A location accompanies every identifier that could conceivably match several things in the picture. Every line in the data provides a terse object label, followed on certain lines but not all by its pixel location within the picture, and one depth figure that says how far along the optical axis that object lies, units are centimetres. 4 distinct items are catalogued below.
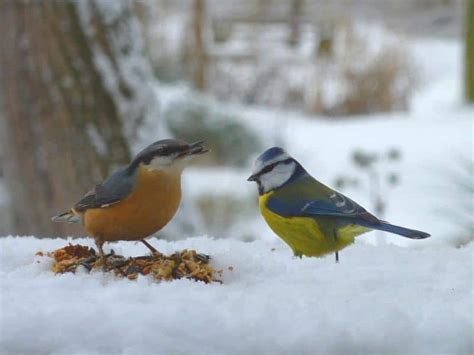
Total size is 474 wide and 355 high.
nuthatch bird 313
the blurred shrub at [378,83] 2323
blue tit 349
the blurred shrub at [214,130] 1730
